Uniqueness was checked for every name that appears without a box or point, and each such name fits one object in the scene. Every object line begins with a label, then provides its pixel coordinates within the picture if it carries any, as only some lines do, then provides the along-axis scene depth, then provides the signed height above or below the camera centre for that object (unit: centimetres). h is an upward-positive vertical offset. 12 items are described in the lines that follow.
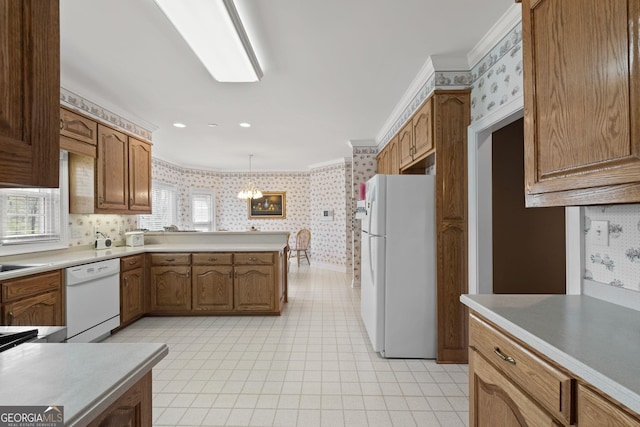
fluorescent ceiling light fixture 176 +120
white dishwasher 263 -77
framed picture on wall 824 +24
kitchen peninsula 374 -79
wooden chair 769 -62
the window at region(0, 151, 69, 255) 275 -1
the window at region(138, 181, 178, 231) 618 +19
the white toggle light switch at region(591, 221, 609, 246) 137 -9
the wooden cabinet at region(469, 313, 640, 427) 81 -57
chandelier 673 +51
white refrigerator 264 -46
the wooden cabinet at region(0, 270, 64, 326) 210 -61
